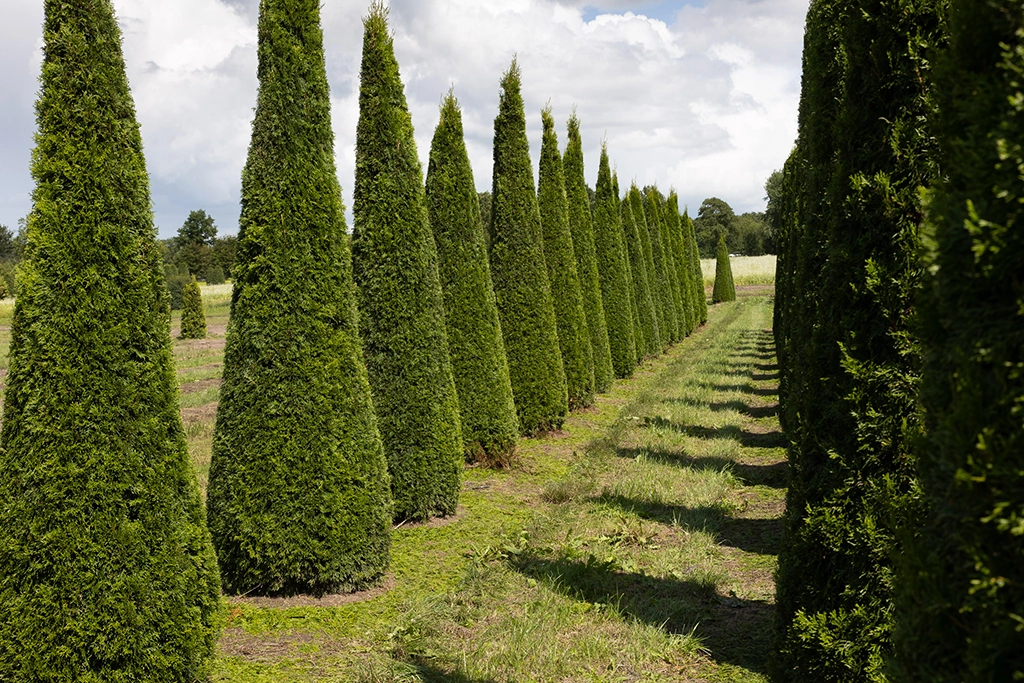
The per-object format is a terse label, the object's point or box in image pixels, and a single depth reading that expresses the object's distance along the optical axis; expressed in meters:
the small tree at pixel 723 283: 49.06
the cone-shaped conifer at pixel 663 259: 27.39
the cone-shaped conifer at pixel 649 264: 25.11
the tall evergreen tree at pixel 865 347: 3.94
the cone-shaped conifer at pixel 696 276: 36.62
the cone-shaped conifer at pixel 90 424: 4.16
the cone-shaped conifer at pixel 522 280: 11.97
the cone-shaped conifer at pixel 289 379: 5.96
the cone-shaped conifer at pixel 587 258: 15.95
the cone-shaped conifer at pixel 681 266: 32.16
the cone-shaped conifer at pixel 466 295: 9.94
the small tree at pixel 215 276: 73.31
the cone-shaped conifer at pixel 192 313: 34.22
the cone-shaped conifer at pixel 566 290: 13.98
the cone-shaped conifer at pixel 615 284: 18.48
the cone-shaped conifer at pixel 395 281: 7.78
